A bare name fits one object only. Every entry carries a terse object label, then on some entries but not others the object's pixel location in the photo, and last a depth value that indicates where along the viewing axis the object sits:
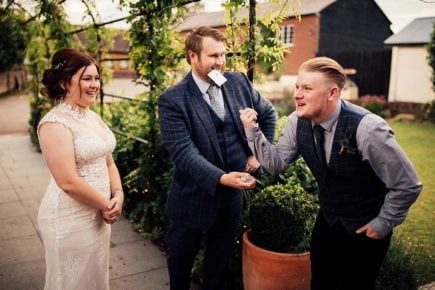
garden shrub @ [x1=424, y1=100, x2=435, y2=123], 13.99
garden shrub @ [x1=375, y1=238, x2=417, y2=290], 2.77
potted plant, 2.62
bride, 2.24
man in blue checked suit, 2.37
